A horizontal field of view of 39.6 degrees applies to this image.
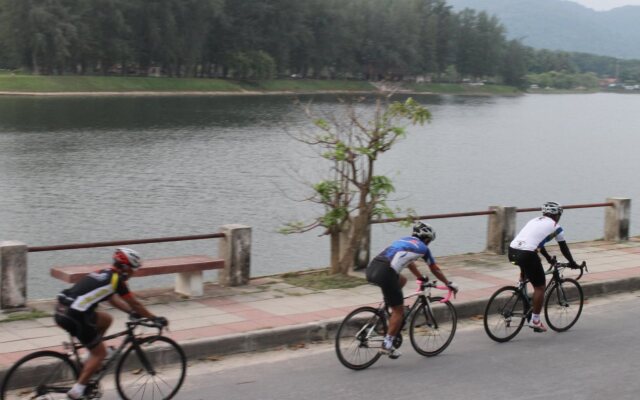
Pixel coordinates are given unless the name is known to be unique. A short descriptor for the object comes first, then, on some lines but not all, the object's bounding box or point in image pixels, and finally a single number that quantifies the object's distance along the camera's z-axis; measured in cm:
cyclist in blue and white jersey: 868
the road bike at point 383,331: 870
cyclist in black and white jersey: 692
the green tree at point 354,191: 1333
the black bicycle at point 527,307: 1012
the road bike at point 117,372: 705
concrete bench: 1077
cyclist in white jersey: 1003
